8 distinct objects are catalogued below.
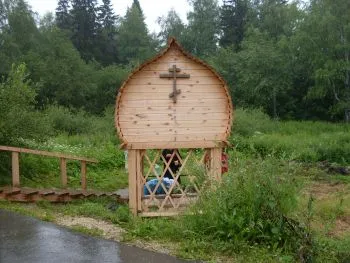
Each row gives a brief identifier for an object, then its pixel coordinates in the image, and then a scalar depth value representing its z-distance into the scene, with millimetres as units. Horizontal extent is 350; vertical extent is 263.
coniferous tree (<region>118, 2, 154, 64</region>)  64938
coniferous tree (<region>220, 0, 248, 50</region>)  60716
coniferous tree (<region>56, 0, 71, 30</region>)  66312
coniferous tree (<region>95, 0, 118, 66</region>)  63675
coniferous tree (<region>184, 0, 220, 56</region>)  62406
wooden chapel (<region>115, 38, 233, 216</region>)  9016
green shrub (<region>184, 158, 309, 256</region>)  6148
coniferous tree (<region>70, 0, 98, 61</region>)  62875
